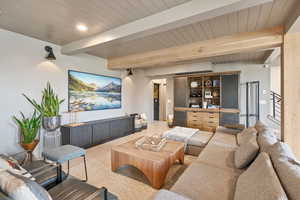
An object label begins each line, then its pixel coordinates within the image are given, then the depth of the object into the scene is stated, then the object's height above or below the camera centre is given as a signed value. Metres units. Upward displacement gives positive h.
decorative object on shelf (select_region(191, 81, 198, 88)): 5.52 +0.59
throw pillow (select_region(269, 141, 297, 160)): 1.25 -0.49
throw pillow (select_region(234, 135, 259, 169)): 1.65 -0.67
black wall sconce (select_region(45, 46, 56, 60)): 3.01 +1.01
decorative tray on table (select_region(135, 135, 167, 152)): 2.41 -0.81
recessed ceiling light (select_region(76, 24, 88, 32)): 2.39 +1.26
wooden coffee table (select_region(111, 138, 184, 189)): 2.00 -0.93
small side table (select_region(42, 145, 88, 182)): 1.92 -0.78
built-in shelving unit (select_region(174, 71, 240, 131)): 4.73 -0.04
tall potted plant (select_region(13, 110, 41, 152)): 2.55 -0.58
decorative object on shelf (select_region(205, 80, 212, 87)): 5.34 +0.61
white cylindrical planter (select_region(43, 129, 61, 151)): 2.90 -0.83
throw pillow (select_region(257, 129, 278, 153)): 1.59 -0.52
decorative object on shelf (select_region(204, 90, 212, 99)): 5.28 +0.19
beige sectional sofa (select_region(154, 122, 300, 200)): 1.12 -0.84
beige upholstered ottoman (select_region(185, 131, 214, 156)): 2.95 -0.96
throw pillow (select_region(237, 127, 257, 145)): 2.16 -0.56
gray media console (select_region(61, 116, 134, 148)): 3.32 -0.87
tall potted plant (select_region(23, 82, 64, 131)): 2.78 -0.22
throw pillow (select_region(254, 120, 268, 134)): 2.23 -0.49
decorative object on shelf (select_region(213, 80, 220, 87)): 5.20 +0.59
